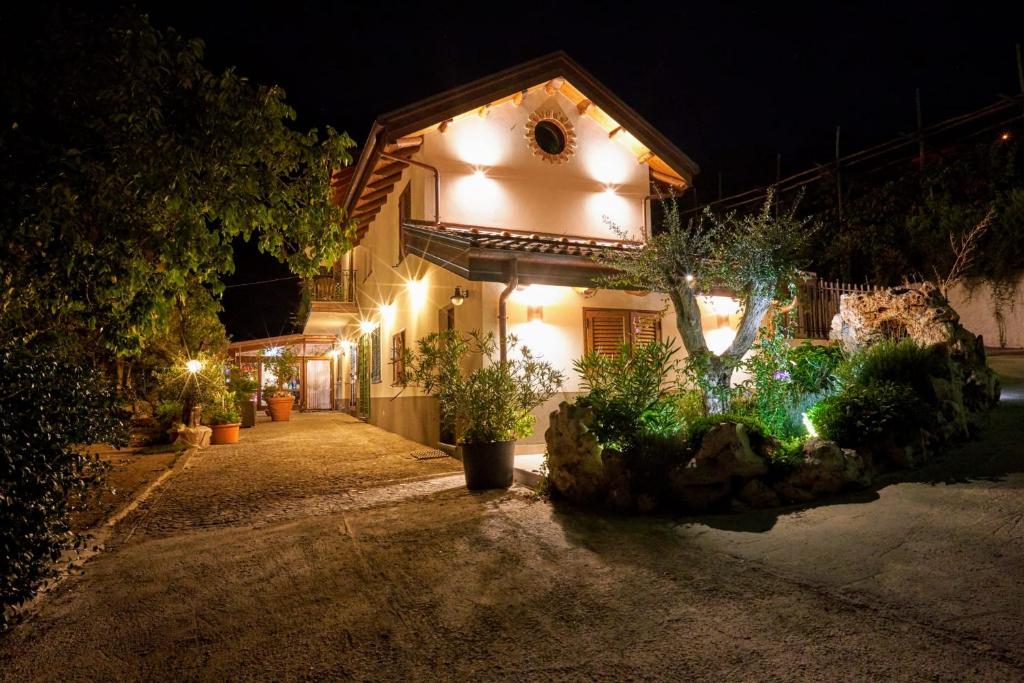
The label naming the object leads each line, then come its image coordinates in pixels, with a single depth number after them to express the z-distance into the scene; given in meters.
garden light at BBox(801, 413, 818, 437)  6.74
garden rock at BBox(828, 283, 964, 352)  8.31
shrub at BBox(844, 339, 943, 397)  6.93
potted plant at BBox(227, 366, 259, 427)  17.34
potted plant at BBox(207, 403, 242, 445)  14.38
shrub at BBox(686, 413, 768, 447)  6.07
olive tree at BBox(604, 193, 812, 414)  7.24
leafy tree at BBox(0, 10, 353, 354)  4.66
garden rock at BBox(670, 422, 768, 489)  5.66
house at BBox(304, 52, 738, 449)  10.18
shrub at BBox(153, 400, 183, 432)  13.98
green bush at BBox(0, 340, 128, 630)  3.44
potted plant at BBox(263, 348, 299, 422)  21.64
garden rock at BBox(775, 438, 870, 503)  5.64
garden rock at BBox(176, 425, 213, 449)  13.61
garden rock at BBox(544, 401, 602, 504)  6.26
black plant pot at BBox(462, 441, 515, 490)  7.50
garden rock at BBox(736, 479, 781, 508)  5.62
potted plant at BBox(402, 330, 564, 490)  7.54
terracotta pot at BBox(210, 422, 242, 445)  14.35
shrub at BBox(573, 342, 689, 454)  6.25
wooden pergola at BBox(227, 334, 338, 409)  27.83
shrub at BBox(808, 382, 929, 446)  6.28
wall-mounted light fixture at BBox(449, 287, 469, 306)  10.30
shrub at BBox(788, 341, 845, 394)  7.21
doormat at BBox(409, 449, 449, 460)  10.71
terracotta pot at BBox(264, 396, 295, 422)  21.77
